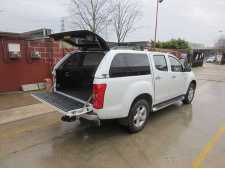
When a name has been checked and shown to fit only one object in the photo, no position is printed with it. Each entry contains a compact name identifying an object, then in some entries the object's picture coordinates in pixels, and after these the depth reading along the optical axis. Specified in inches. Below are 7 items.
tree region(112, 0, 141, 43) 882.8
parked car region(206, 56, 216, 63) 1496.1
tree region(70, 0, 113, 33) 717.3
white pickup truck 135.4
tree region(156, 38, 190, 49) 960.1
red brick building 285.8
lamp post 669.3
